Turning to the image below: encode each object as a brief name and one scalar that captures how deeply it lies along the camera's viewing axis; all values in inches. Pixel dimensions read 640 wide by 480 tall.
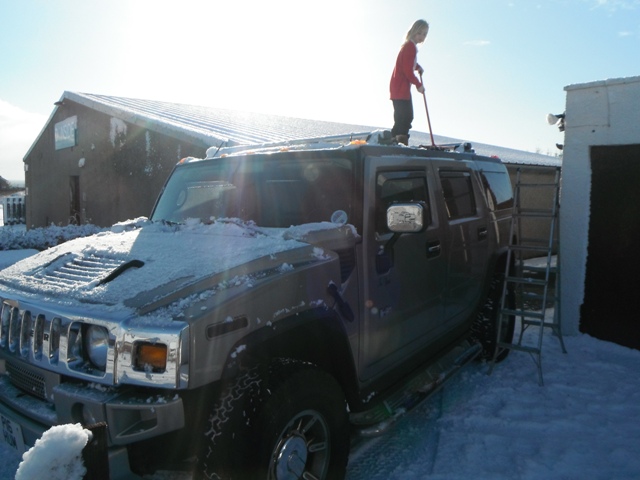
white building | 215.6
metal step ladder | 196.4
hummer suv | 84.4
